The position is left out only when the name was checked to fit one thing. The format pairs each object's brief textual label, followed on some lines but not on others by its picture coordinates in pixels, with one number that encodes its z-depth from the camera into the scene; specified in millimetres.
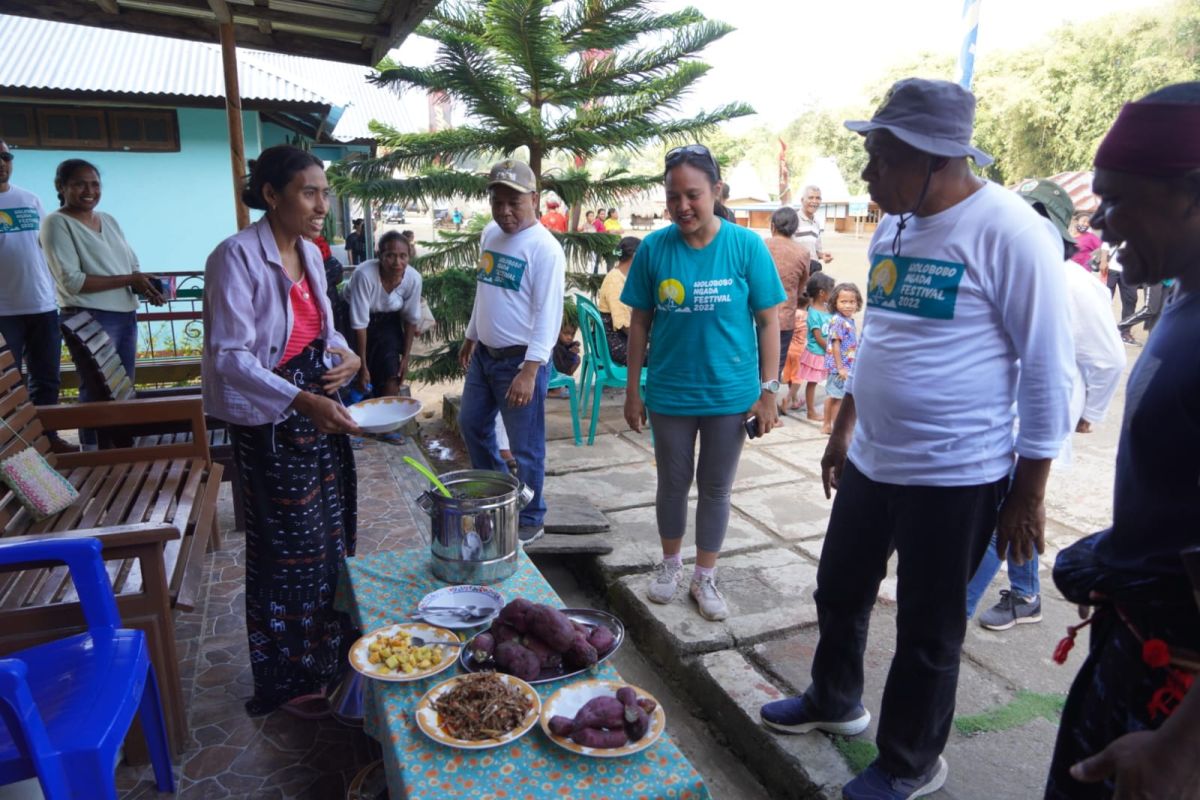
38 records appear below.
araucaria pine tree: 5836
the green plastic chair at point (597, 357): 5828
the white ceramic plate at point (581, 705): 1559
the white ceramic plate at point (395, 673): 1806
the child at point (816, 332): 6453
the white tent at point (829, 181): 30547
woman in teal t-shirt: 2932
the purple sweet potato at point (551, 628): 1856
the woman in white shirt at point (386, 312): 5402
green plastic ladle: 2289
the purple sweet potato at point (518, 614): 1896
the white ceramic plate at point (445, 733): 1566
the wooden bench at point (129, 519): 2215
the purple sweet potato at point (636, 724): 1612
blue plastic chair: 1666
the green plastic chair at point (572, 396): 5805
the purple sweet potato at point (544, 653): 1860
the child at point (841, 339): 5879
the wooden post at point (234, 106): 4336
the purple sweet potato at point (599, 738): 1570
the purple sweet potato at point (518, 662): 1813
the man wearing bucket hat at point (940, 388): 1840
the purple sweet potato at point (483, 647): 1868
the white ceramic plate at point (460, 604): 2047
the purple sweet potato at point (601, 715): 1602
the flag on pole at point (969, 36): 5447
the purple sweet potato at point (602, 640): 1906
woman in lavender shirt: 2330
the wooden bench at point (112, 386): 3730
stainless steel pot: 2195
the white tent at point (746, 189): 29531
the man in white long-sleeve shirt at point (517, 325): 3672
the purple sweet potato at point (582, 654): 1856
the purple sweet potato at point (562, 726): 1601
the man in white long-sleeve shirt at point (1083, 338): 2684
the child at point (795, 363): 6789
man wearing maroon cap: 1164
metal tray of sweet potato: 1849
